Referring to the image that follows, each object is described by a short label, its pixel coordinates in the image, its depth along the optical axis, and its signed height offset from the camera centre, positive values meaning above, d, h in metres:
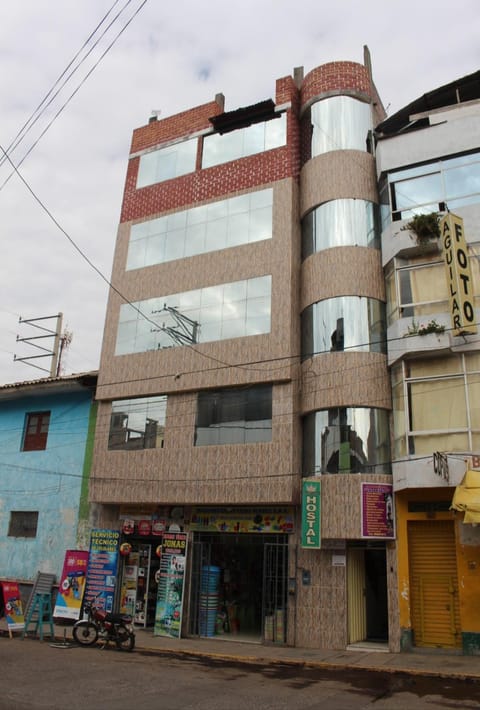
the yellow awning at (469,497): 13.37 +1.63
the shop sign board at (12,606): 16.39 -1.37
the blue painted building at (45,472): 20.86 +2.92
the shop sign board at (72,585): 18.28 -0.84
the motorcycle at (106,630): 14.81 -1.71
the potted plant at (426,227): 16.83 +9.19
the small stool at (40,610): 15.97 -1.43
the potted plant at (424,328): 15.99 +6.24
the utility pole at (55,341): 28.56 +9.86
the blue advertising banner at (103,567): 18.58 -0.26
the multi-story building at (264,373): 16.27 +5.57
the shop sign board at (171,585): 17.25 -0.69
